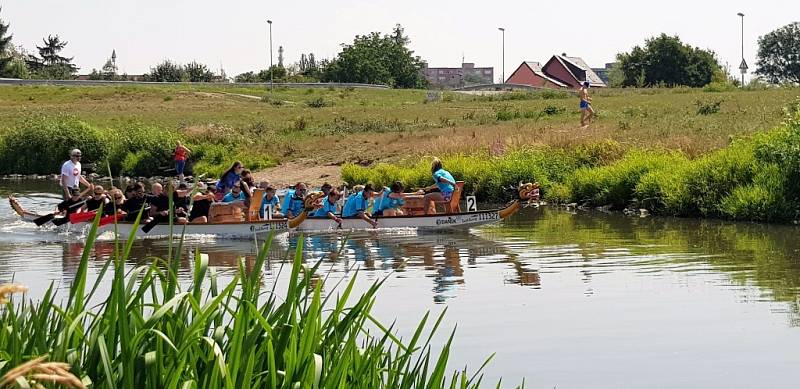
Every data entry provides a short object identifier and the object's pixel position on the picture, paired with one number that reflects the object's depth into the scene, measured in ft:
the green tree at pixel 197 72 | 372.38
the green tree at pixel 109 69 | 373.18
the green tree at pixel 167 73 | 365.81
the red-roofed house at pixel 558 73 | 408.46
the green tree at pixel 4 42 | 371.97
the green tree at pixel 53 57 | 418.10
